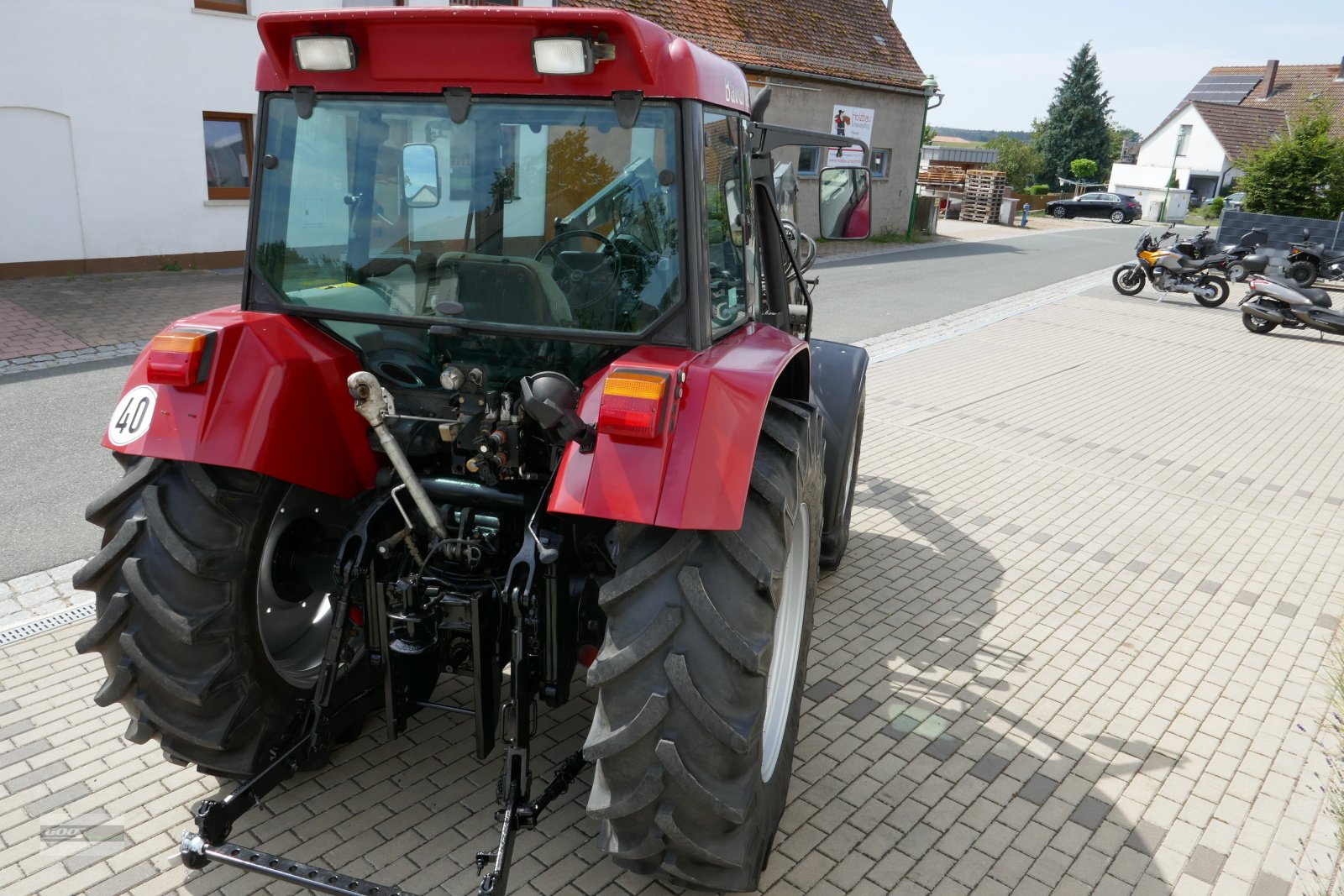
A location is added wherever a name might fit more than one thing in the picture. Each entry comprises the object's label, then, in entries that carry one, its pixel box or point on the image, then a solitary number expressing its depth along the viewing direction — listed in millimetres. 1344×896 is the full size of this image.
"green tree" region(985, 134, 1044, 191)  52531
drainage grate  4258
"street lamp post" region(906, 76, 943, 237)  25125
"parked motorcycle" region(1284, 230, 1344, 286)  20953
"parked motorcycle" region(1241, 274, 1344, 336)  15320
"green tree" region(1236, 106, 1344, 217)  24344
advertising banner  24172
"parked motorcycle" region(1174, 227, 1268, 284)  18781
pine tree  61750
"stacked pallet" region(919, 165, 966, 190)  39219
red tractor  2420
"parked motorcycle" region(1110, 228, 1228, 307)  18156
